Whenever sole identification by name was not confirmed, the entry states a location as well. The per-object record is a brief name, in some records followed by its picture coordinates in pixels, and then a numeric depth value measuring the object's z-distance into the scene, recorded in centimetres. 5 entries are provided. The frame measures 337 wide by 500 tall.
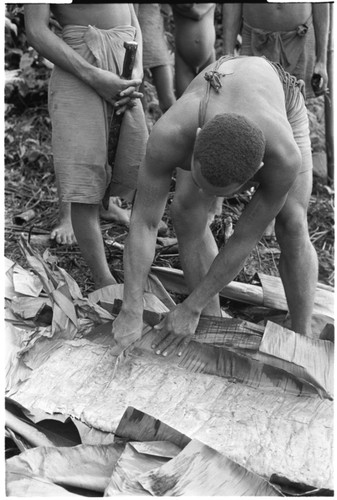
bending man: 213
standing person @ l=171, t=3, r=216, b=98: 445
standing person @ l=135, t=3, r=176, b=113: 444
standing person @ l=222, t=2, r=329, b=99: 381
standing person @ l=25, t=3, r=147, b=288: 301
